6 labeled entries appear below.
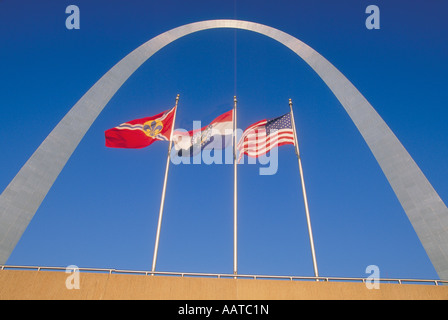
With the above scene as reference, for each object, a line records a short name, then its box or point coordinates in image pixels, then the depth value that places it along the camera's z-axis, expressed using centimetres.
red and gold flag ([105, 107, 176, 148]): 1617
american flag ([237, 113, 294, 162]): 1612
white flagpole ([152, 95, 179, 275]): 1290
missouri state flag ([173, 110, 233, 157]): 1673
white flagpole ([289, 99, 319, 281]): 1293
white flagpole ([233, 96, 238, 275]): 1299
